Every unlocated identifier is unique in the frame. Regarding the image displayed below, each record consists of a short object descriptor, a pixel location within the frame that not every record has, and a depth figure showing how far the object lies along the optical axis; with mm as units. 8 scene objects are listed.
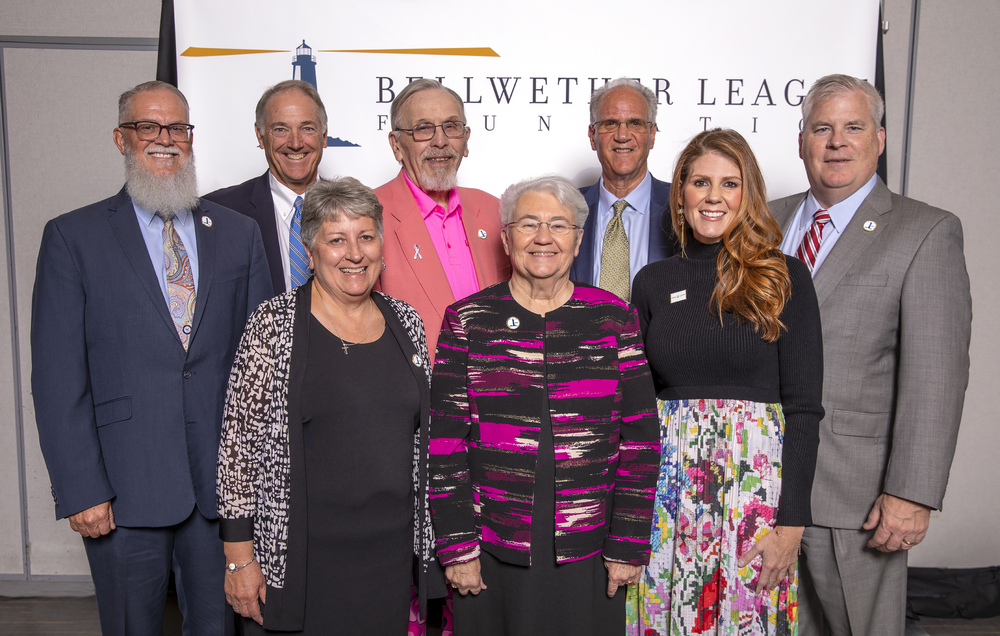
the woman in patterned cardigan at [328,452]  1652
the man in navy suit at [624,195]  2510
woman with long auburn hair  1691
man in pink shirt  2260
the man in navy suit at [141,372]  1810
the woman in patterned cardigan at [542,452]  1661
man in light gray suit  1857
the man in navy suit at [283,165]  2469
